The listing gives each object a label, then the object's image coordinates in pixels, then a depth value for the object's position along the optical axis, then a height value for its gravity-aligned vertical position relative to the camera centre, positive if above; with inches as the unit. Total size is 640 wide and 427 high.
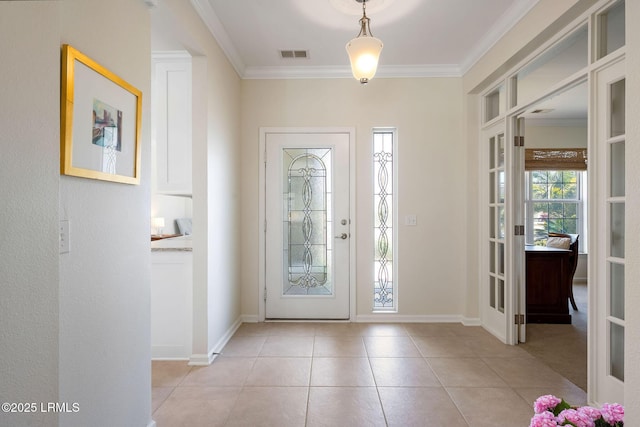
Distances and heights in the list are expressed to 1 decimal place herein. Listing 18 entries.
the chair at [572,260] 174.0 -23.8
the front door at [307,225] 151.9 -5.0
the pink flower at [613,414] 45.4 -26.1
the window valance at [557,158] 242.8 +38.8
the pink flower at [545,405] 48.1 -26.4
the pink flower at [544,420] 42.7 -25.7
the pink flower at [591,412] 44.6 -25.6
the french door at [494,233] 129.6 -7.6
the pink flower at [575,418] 42.9 -25.4
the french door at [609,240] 77.3 -6.0
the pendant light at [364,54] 85.6 +39.6
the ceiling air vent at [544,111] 212.8 +64.0
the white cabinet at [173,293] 110.3 -25.2
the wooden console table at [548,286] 152.3 -31.6
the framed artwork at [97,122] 49.7 +14.8
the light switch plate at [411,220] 151.1 -2.7
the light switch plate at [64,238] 49.7 -3.6
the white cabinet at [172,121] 113.4 +30.0
